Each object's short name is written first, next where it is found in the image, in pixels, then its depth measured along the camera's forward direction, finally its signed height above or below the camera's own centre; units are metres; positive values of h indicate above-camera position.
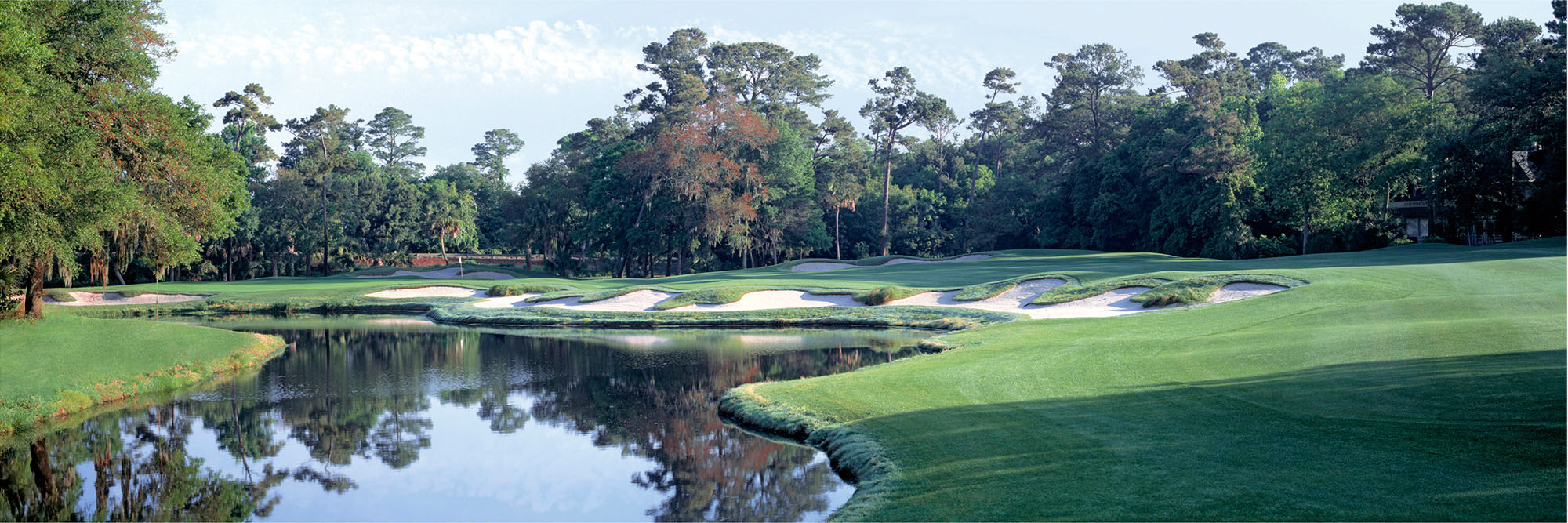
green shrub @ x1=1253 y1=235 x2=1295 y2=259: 49.47 -0.79
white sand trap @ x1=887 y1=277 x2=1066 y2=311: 29.77 -2.12
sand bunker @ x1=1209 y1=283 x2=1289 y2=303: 25.86 -1.67
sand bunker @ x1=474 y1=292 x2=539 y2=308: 38.34 -2.54
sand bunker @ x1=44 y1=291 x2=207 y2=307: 41.69 -2.40
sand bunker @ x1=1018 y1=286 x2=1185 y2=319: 26.27 -2.13
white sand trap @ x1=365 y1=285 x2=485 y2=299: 43.12 -2.33
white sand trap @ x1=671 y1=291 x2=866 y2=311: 33.53 -2.30
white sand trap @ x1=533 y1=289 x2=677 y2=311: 35.22 -2.40
